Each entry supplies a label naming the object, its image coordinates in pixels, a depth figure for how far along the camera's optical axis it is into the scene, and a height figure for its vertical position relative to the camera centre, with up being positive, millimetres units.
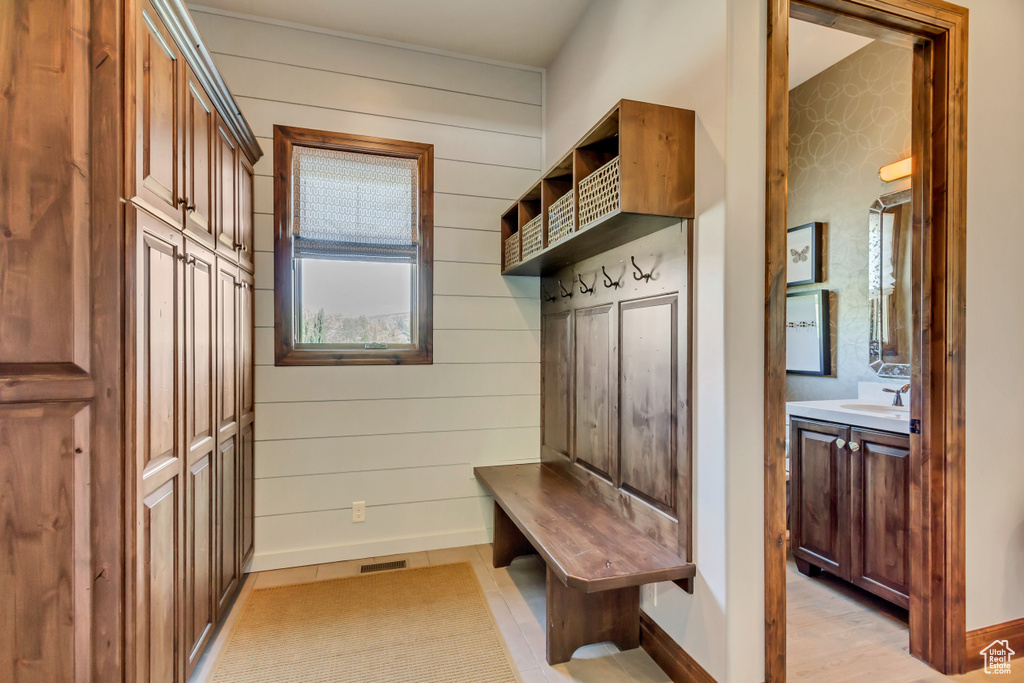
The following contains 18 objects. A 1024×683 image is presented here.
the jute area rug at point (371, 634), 1833 -1239
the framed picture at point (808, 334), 3049 +48
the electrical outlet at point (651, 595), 1968 -1036
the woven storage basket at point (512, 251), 2773 +531
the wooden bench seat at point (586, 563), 1650 -764
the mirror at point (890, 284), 2627 +317
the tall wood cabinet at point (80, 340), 1191 +5
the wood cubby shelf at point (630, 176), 1650 +586
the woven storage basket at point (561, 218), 2061 +544
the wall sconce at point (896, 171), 2535 +907
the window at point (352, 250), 2717 +534
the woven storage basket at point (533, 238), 2418 +535
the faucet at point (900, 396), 2553 -287
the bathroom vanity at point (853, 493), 2096 -713
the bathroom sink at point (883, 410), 2450 -357
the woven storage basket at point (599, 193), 1707 +550
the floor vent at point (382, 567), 2669 -1241
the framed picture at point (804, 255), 3096 +560
